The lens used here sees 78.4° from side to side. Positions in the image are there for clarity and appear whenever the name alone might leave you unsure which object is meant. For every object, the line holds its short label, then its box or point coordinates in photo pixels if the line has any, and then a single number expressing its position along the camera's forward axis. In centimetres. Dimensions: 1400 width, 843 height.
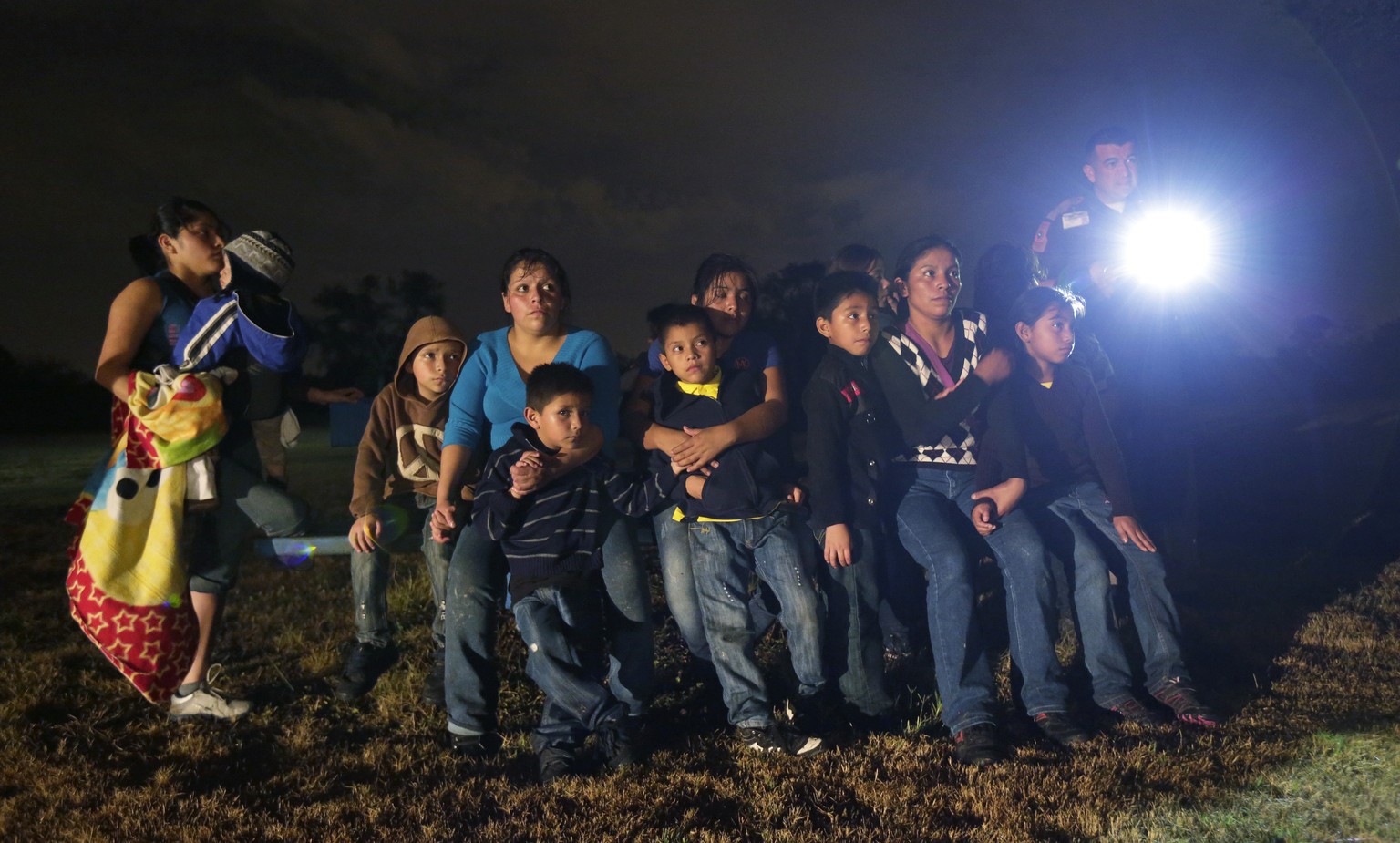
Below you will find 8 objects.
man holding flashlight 496
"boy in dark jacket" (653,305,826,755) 338
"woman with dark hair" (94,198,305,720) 353
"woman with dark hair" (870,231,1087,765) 335
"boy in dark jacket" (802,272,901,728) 350
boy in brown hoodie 381
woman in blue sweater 336
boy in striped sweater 320
